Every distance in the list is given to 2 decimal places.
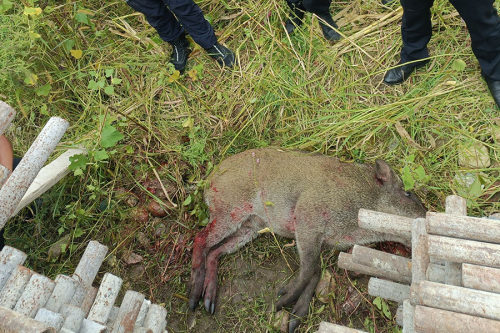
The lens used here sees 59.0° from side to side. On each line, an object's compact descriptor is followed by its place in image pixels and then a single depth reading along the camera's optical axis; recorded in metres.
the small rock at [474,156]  4.36
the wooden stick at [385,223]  3.37
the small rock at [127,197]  4.79
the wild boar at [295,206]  4.20
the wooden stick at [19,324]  2.41
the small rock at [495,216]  3.65
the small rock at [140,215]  4.72
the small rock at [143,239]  4.63
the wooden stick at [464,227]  2.74
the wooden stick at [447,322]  2.35
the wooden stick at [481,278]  2.50
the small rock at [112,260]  4.54
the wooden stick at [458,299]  2.39
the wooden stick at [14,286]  2.89
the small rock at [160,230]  4.67
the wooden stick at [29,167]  2.91
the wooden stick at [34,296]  2.88
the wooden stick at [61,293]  3.03
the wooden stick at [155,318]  3.51
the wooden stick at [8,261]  3.02
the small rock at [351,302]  4.17
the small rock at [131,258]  4.55
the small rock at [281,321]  4.15
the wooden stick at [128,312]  3.27
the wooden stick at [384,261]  3.45
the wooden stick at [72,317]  2.89
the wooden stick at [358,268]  3.55
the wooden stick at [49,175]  4.06
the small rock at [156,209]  4.71
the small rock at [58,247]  4.54
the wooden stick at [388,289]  3.54
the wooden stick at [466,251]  2.61
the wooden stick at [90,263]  3.43
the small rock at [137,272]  4.50
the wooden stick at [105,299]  3.21
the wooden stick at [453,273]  2.76
